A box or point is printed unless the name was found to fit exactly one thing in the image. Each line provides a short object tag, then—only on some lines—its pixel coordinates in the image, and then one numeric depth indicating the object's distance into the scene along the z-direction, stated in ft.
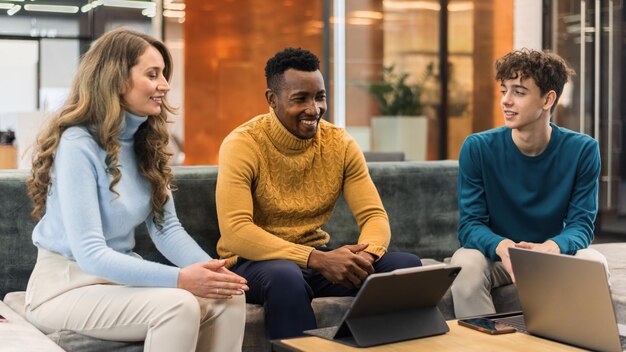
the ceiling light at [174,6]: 28.60
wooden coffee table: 6.62
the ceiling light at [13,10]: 26.76
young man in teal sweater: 10.19
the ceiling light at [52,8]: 27.04
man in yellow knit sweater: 9.23
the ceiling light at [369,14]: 30.42
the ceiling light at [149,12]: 28.37
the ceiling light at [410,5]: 31.07
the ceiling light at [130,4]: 27.89
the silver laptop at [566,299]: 6.37
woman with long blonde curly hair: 7.79
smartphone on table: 7.11
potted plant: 30.58
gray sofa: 9.45
